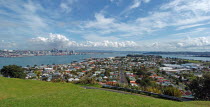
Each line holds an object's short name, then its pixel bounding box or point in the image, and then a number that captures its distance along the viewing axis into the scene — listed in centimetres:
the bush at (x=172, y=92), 1308
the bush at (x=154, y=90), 1466
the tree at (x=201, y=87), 1256
